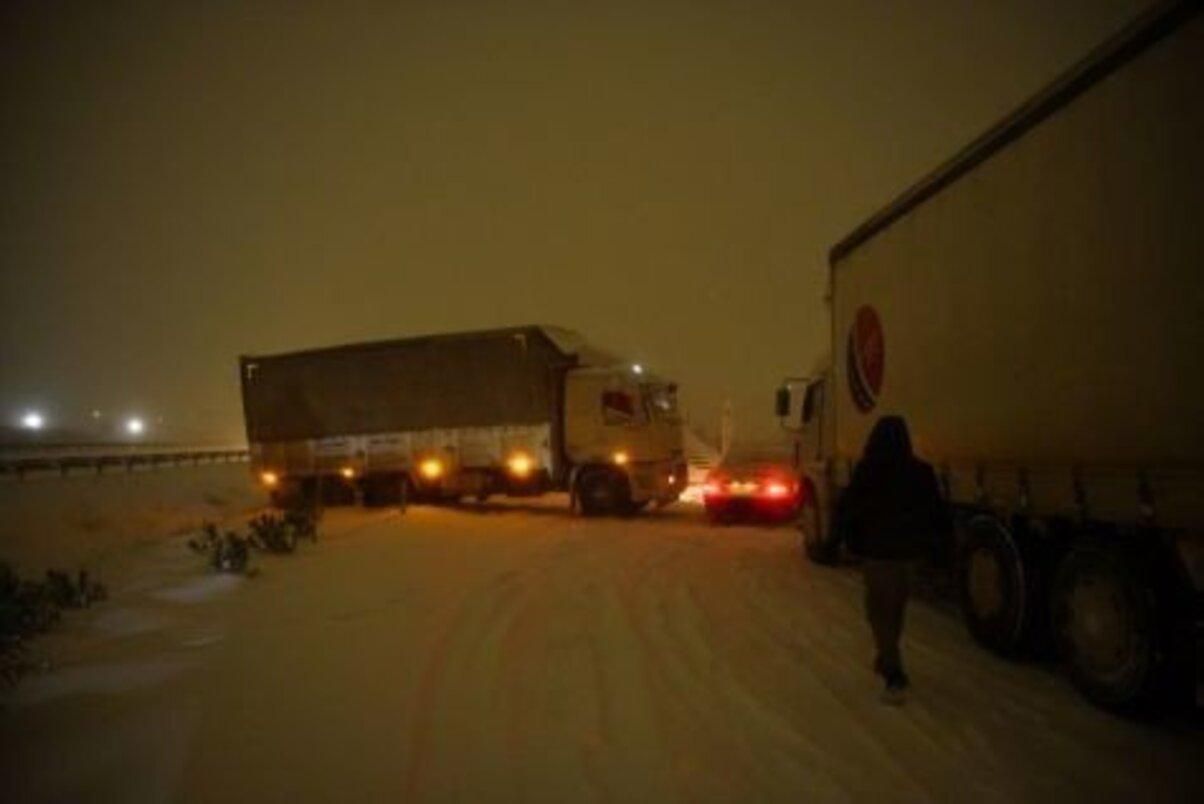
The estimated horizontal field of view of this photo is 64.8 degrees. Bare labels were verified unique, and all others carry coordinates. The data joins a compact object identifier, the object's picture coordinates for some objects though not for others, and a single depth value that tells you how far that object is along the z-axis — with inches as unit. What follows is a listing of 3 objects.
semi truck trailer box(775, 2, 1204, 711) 201.6
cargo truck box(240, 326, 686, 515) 767.1
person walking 238.5
